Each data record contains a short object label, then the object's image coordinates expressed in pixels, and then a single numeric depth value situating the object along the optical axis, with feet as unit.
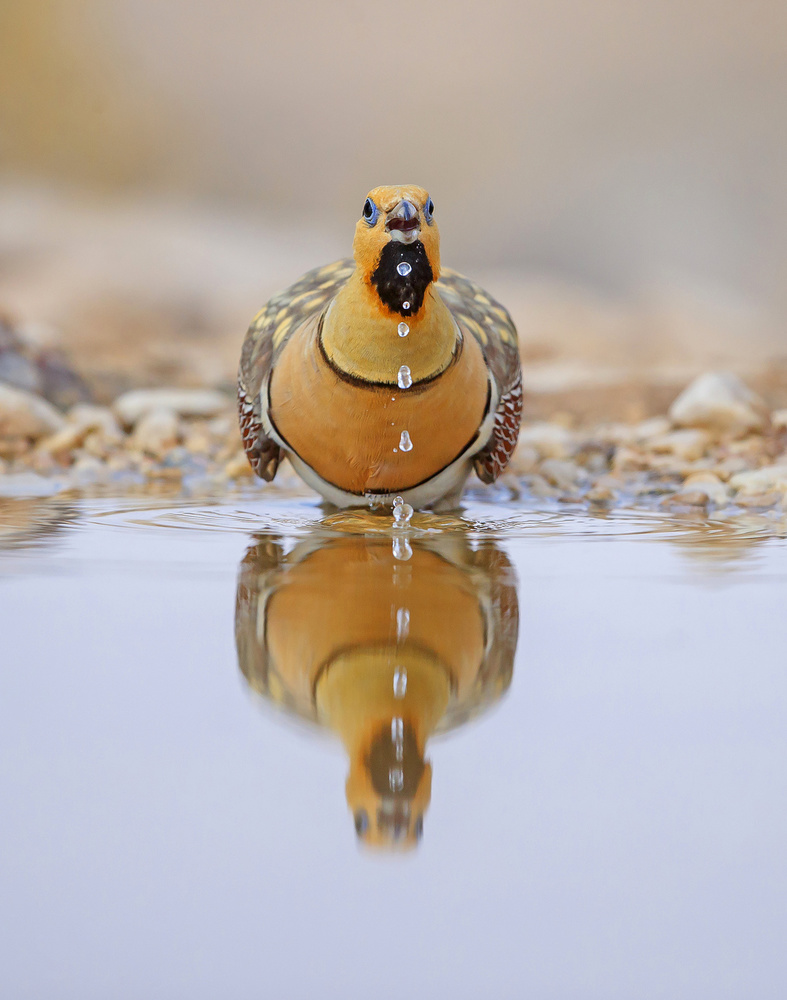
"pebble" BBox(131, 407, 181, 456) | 38.68
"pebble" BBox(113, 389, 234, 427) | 42.17
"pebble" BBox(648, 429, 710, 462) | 35.63
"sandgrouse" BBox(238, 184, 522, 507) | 20.84
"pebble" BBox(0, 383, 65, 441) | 37.81
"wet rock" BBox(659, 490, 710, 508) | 27.53
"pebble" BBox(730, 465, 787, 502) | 28.84
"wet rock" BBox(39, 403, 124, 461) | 36.99
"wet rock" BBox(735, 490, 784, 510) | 27.43
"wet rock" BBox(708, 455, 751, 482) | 31.45
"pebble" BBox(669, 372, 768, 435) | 38.45
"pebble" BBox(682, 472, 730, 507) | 28.12
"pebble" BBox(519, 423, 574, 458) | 36.58
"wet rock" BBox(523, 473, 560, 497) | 30.42
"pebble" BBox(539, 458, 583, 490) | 31.83
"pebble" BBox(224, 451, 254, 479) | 33.96
